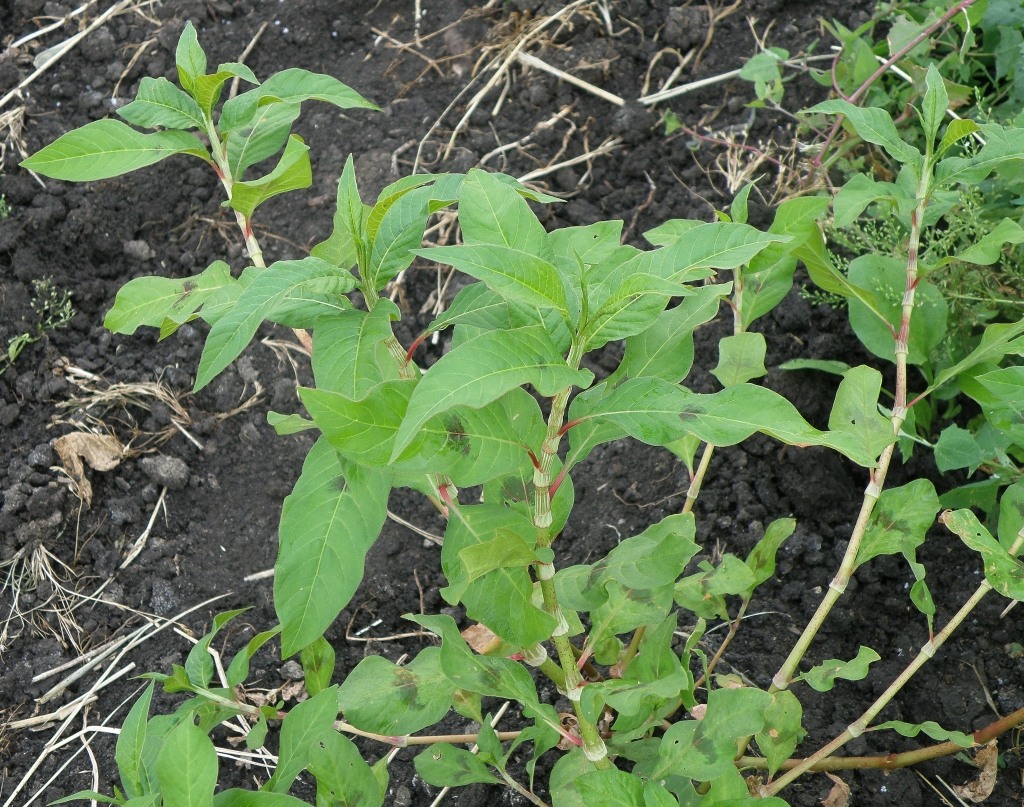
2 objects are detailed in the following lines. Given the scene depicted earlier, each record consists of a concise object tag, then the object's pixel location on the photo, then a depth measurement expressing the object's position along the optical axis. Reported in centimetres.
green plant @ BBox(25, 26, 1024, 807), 141
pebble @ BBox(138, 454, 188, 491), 298
